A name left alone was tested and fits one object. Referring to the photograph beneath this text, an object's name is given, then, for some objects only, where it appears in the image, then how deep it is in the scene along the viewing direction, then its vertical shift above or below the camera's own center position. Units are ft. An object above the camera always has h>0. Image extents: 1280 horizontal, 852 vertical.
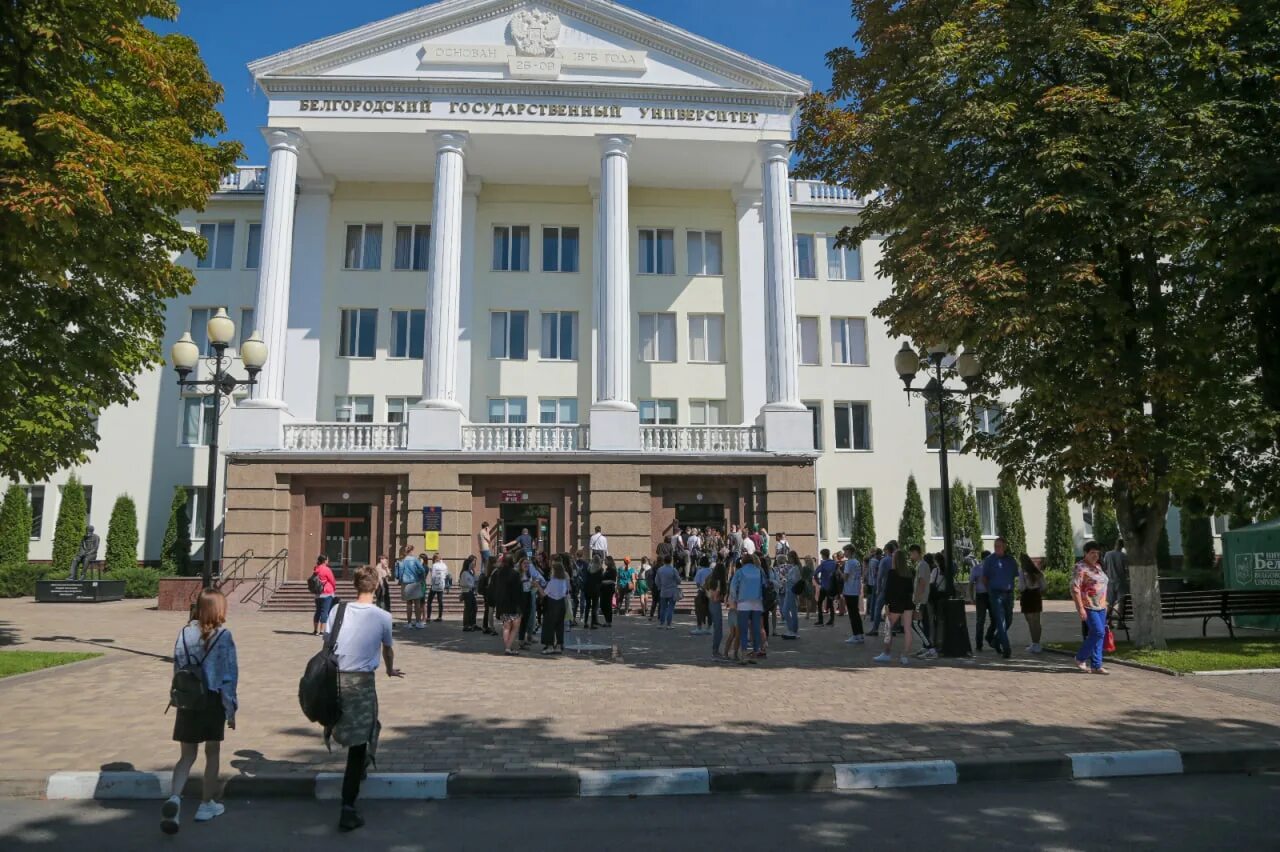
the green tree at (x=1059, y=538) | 117.60 +3.87
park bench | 52.95 -2.26
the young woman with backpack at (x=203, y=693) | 20.40 -2.80
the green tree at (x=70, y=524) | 110.42 +5.90
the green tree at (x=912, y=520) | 114.83 +6.11
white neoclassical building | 94.22 +31.37
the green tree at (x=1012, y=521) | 118.52 +6.16
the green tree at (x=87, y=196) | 35.24 +16.11
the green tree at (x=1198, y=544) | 119.03 +3.02
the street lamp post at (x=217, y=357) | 47.52 +11.89
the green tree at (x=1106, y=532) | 118.24 +4.66
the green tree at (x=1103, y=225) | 40.65 +16.05
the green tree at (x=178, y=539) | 109.91 +3.95
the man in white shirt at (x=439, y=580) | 69.72 -0.77
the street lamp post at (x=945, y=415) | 48.01 +8.83
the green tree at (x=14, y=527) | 108.78 +5.49
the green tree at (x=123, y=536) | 110.52 +4.38
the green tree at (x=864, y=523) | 114.73 +5.83
